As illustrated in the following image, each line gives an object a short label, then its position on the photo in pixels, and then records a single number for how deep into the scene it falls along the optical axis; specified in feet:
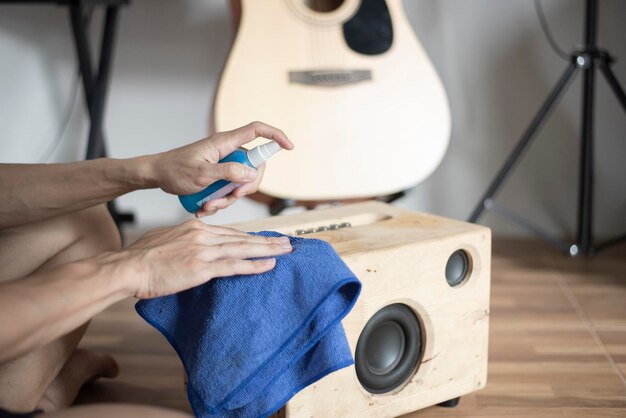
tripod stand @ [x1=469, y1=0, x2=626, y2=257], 5.71
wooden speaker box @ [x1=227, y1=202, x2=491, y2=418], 3.16
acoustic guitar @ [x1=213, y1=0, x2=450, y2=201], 4.91
